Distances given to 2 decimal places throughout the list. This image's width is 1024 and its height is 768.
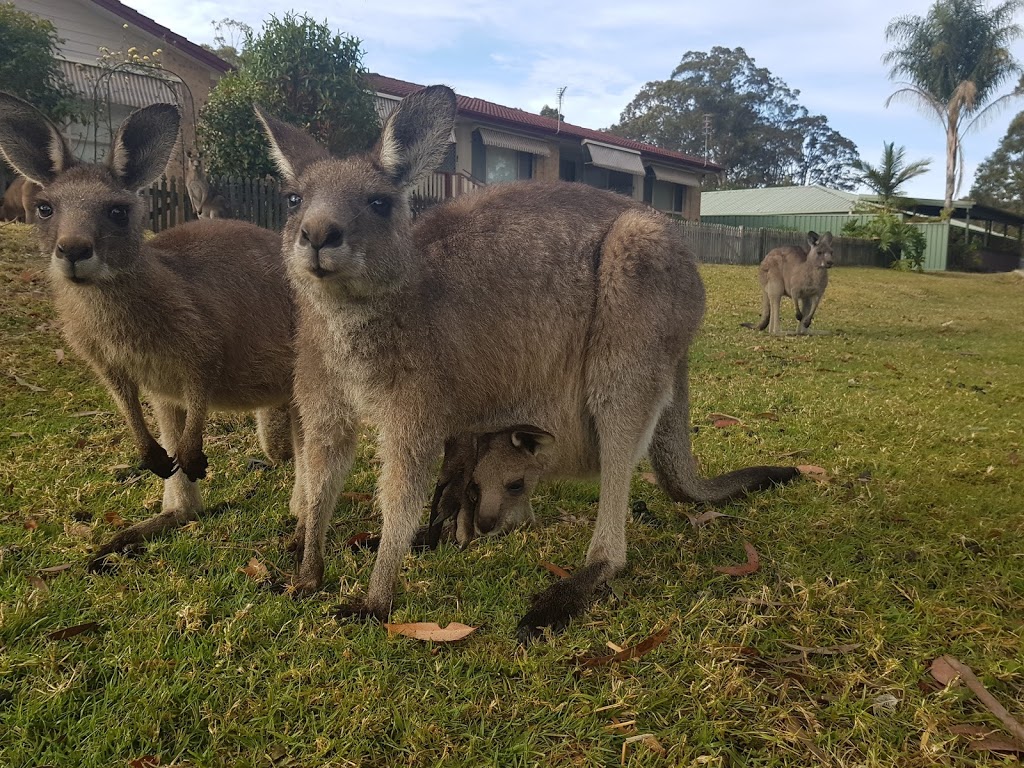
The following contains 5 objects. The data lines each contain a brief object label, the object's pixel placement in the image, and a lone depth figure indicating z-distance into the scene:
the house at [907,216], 28.52
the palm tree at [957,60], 33.72
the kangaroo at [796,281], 9.80
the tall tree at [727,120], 46.78
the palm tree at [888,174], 28.08
